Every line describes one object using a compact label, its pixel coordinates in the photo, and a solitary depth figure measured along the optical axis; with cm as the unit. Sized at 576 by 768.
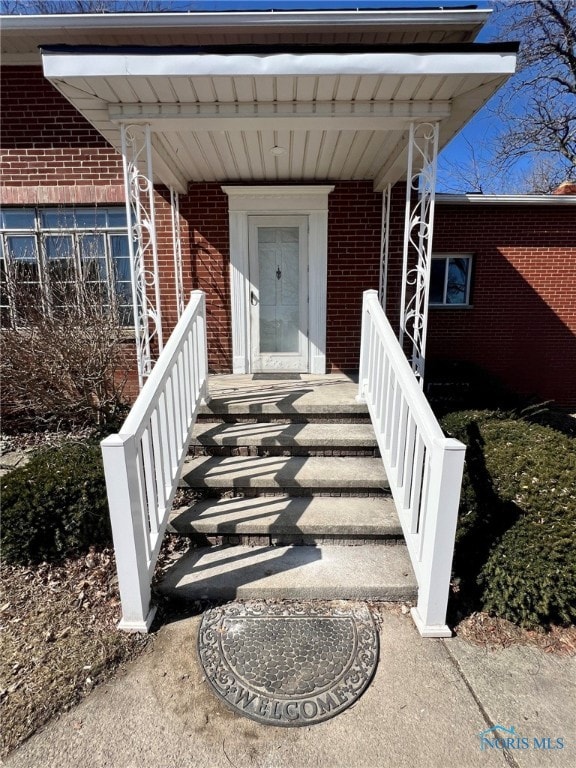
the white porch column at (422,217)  353
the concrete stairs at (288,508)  264
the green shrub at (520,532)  236
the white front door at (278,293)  552
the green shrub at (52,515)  278
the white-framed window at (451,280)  719
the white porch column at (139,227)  351
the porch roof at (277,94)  291
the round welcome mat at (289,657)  198
